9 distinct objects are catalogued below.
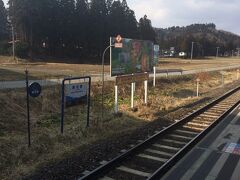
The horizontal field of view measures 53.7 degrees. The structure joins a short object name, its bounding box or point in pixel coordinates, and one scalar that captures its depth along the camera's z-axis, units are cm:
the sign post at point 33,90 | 741
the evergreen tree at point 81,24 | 5277
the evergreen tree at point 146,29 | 6981
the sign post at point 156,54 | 1845
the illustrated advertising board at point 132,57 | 1087
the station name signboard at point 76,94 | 859
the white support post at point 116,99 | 1096
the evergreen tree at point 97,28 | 5380
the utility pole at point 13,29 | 4674
